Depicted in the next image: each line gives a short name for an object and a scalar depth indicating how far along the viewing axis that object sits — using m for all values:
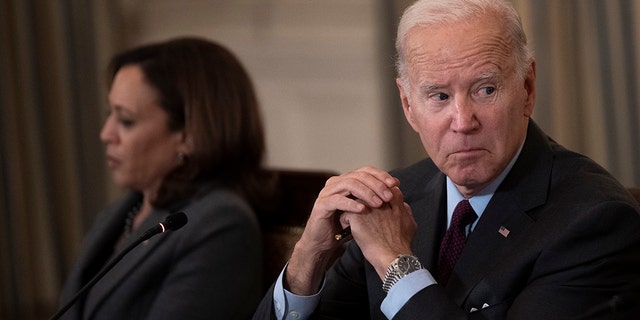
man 3.87
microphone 4.59
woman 6.11
